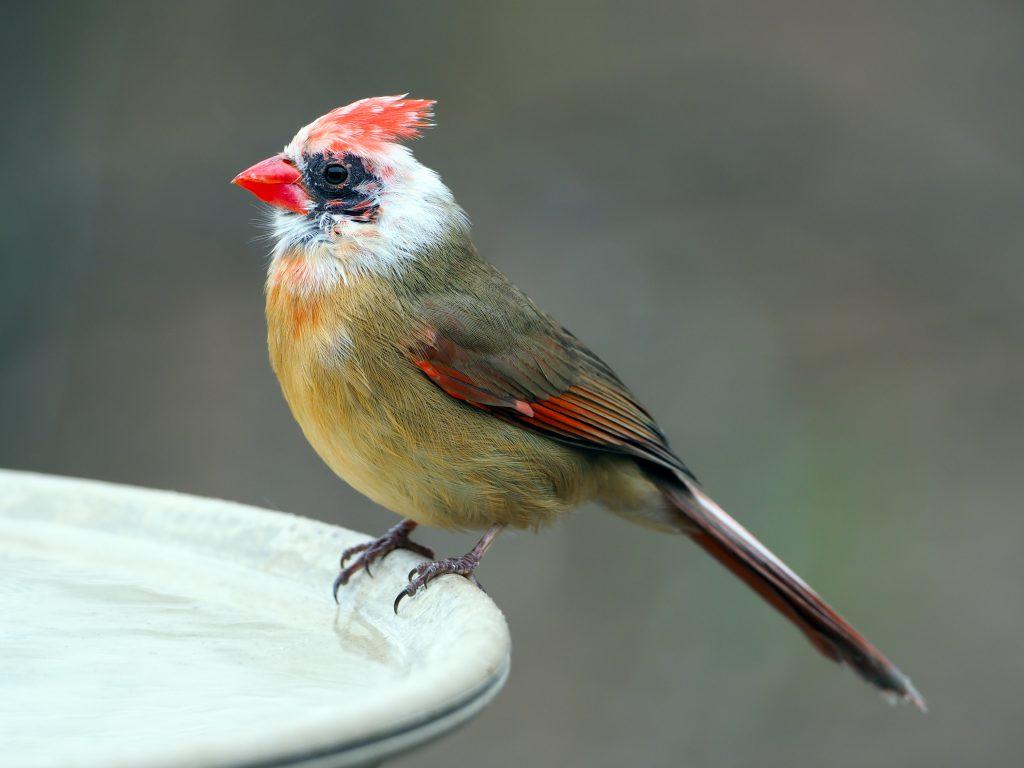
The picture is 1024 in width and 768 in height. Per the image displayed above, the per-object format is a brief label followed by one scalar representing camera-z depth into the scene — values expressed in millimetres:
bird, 4019
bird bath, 3614
